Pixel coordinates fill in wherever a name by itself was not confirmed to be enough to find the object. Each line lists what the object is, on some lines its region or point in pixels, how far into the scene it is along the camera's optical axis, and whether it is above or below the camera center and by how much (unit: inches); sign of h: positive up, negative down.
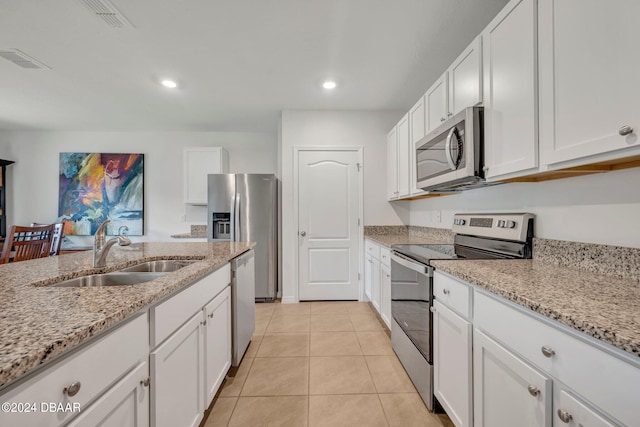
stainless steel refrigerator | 138.3 -2.6
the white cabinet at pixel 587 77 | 33.4 +19.3
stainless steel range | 60.8 -12.8
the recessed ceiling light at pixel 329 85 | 109.9 +53.9
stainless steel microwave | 61.5 +16.2
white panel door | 137.5 -3.9
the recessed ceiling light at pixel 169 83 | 109.0 +53.7
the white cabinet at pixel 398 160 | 109.2 +24.4
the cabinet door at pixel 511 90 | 47.4 +24.3
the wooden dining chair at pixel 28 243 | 107.7 -11.6
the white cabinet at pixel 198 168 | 161.9 +28.3
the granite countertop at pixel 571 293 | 24.5 -9.5
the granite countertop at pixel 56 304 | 20.4 -10.0
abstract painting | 169.8 +13.8
